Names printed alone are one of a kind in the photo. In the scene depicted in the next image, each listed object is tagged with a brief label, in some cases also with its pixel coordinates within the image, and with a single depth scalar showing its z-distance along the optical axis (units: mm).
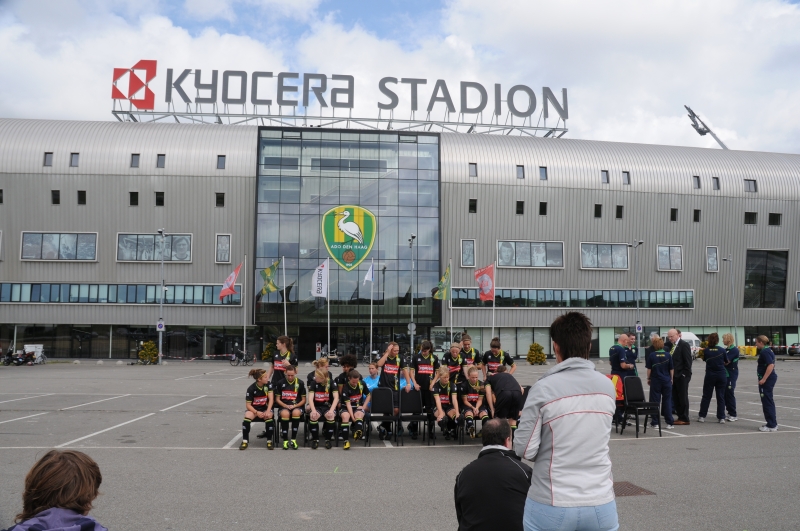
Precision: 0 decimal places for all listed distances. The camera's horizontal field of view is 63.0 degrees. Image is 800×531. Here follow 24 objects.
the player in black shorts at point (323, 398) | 11719
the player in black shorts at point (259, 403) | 11430
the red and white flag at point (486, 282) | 38406
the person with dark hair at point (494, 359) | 12922
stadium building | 48062
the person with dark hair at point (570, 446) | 3504
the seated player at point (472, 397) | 12281
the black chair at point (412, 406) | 12484
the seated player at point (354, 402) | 11969
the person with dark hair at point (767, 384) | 13094
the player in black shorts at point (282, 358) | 12516
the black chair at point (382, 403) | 12336
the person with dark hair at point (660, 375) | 13773
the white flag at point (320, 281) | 39469
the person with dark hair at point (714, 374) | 14419
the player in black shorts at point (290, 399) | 11594
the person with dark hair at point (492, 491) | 4039
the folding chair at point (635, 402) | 12930
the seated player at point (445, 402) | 12193
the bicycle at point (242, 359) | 45031
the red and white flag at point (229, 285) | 40697
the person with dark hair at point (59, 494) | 2750
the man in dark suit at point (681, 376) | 14383
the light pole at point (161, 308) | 43862
